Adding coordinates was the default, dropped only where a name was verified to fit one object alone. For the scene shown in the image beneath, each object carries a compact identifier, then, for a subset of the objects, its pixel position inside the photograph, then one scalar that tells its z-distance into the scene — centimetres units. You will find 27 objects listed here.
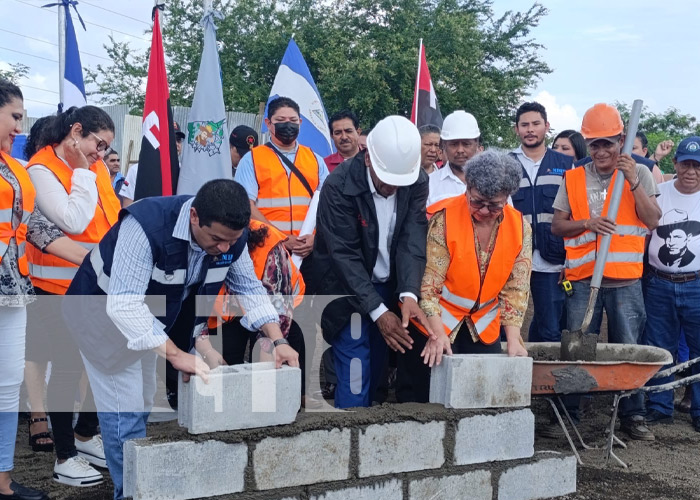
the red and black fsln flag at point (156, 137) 684
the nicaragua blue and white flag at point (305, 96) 818
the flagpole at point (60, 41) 1336
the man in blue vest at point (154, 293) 299
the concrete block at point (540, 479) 374
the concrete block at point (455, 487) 351
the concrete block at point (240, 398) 301
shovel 436
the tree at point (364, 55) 2262
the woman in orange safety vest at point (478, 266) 373
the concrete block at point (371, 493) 331
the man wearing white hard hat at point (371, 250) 376
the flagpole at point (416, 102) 794
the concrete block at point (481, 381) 358
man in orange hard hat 489
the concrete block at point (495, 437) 362
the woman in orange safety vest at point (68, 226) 397
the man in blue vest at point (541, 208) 548
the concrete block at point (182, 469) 291
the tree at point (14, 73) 1798
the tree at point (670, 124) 3128
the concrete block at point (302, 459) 317
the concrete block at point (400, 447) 339
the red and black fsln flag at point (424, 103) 796
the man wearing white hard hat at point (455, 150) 540
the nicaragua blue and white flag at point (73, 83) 765
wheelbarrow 395
